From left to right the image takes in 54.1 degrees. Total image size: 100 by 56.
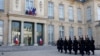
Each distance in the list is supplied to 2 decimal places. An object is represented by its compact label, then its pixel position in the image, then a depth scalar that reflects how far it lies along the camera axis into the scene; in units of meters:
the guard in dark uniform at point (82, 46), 8.07
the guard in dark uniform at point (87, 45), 8.18
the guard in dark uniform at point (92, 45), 8.42
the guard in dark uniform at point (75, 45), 8.63
